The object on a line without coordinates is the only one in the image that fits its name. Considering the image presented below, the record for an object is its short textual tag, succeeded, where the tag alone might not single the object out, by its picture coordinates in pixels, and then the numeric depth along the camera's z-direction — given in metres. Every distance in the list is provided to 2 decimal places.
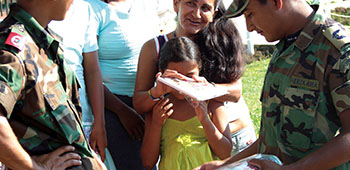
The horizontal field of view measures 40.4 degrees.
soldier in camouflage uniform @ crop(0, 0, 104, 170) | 1.87
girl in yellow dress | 3.02
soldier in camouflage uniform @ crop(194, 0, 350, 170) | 1.86
